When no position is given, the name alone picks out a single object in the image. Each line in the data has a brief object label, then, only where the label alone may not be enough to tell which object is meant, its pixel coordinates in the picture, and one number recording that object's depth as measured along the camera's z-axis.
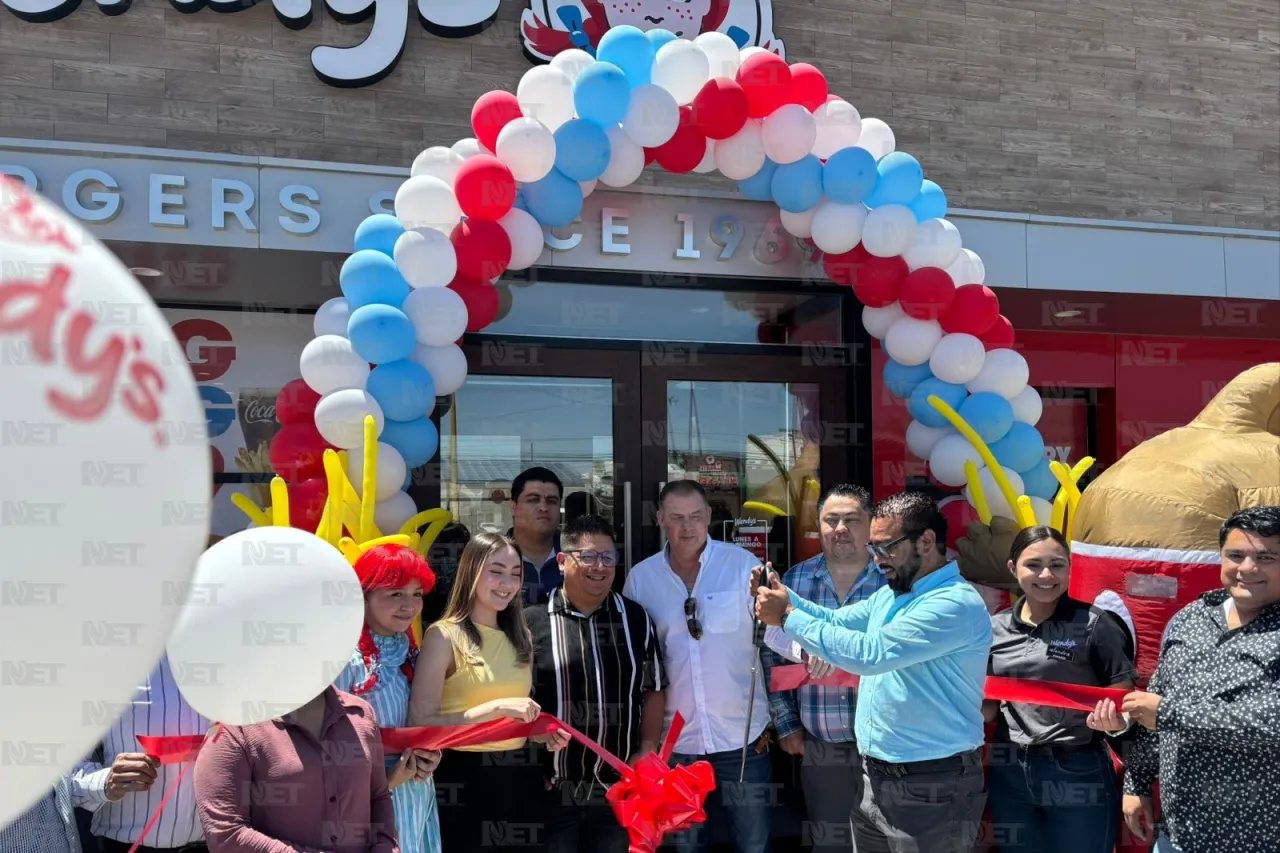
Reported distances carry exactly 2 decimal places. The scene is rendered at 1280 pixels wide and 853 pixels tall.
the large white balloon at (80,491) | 1.12
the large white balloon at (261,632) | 2.34
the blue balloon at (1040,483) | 4.50
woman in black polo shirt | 3.34
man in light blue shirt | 2.94
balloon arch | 3.78
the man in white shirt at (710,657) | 3.61
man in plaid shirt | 3.68
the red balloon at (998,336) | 4.61
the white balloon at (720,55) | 4.19
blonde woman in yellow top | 3.09
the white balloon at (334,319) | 3.87
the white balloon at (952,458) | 4.41
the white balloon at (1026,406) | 4.62
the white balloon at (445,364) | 3.91
